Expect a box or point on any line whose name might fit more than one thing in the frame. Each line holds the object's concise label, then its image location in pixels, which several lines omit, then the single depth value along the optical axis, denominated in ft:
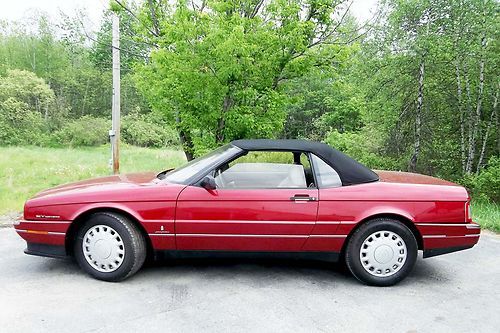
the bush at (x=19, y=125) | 93.35
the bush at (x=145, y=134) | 102.32
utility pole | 26.86
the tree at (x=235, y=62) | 26.04
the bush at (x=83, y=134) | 101.76
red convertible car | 11.21
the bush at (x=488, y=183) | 29.34
